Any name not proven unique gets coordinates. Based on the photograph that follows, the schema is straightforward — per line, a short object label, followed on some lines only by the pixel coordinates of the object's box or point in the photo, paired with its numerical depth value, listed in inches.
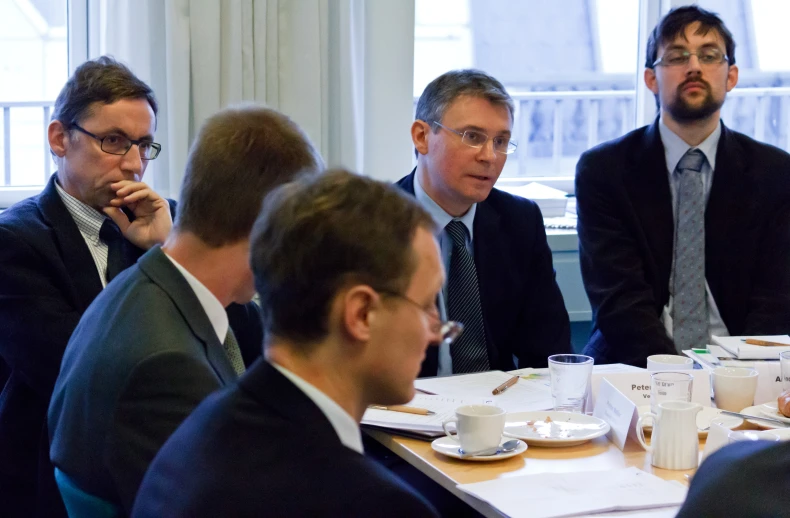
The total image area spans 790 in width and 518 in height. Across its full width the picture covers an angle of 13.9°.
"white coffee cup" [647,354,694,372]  216.3
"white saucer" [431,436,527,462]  204.8
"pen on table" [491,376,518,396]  219.6
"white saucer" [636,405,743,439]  210.3
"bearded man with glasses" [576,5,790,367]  246.3
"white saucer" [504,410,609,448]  207.9
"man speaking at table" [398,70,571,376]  235.1
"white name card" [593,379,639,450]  207.0
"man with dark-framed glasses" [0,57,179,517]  219.3
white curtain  254.3
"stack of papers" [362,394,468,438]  209.8
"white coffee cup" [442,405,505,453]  205.0
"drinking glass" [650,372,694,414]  208.7
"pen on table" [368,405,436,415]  213.1
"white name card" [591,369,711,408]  214.4
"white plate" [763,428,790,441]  205.7
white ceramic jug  203.8
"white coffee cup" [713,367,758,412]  214.7
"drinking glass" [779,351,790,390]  215.8
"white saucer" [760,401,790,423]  212.1
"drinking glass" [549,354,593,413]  213.4
